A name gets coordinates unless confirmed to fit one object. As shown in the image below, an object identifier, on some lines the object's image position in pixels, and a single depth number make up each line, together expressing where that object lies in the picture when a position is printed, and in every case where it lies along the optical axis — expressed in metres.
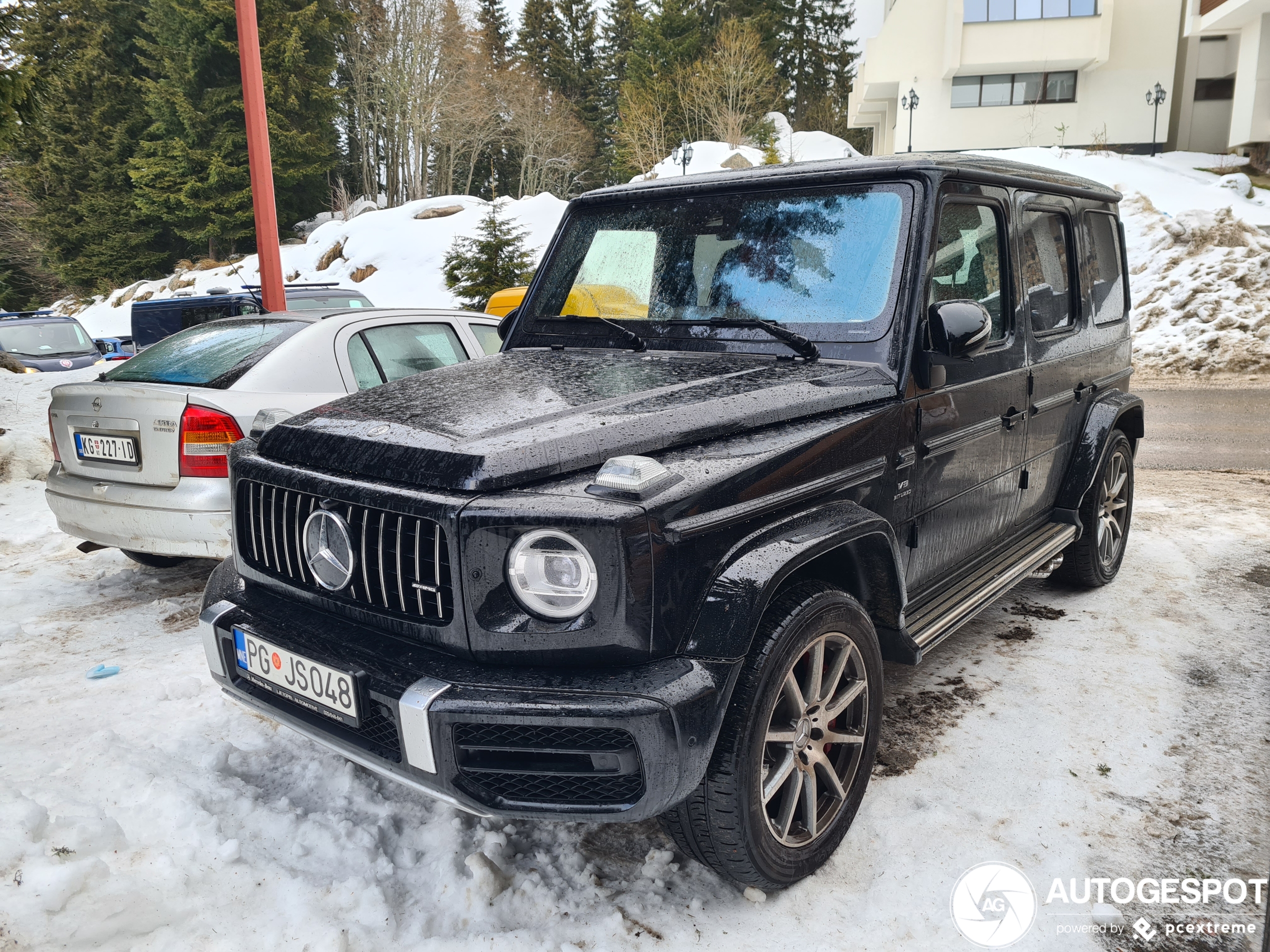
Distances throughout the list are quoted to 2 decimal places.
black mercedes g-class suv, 2.05
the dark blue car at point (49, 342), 14.61
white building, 32.09
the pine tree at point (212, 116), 35.88
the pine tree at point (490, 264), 16.11
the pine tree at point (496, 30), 60.94
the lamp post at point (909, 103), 32.34
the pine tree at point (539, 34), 58.06
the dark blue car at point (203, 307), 9.21
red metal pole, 8.06
